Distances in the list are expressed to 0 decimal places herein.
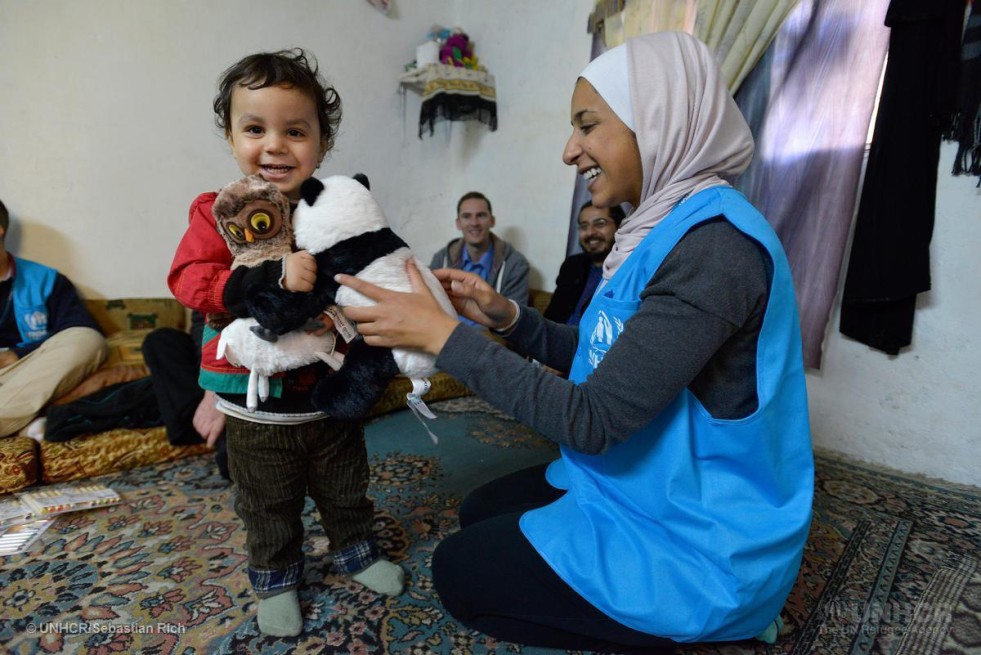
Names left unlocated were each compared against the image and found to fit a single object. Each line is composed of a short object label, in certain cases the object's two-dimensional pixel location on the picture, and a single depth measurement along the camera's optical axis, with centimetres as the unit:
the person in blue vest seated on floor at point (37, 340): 181
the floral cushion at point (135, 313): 252
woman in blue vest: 76
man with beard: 247
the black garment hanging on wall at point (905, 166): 163
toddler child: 92
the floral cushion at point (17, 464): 166
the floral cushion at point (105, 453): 176
